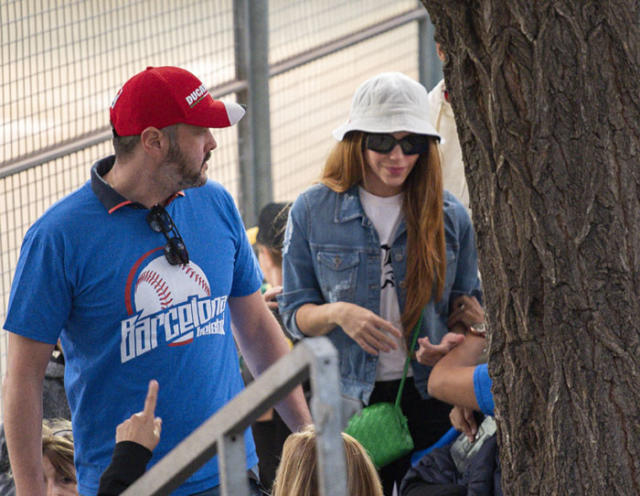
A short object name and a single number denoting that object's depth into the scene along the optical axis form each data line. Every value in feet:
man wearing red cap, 29.03
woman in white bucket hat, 31.41
